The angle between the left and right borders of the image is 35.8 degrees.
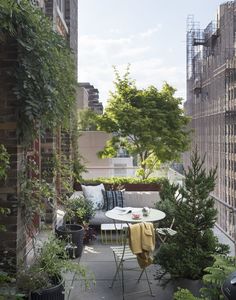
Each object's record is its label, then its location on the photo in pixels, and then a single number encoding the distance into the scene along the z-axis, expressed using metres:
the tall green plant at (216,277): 2.68
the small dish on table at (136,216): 4.79
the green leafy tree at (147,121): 9.29
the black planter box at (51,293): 3.16
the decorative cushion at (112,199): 7.13
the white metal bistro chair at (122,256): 4.27
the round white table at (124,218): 4.34
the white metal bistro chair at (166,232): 4.36
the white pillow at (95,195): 7.10
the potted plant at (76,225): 5.13
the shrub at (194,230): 3.64
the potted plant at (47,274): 3.17
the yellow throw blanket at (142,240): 3.90
